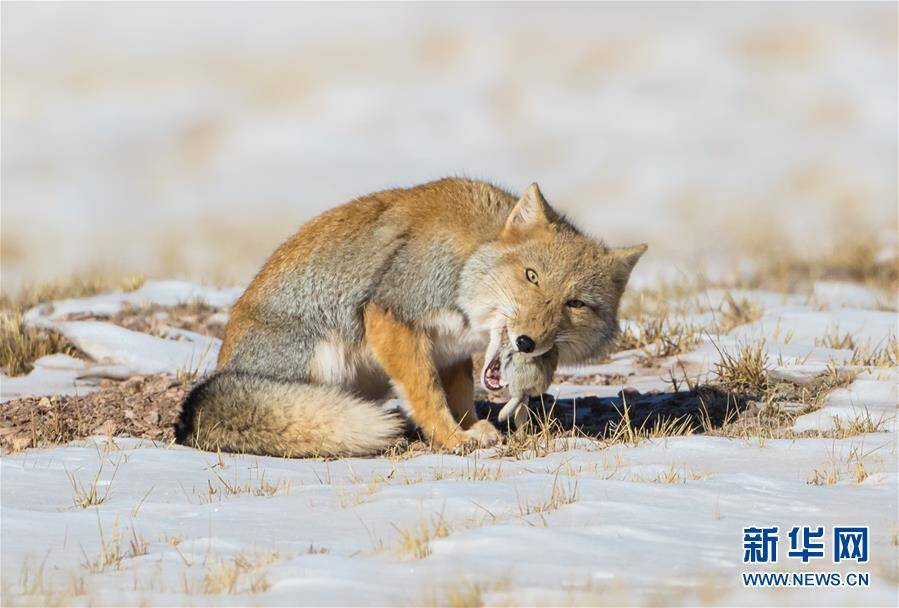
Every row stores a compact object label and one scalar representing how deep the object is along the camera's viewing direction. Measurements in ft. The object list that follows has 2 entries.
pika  45.80
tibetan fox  45.06
